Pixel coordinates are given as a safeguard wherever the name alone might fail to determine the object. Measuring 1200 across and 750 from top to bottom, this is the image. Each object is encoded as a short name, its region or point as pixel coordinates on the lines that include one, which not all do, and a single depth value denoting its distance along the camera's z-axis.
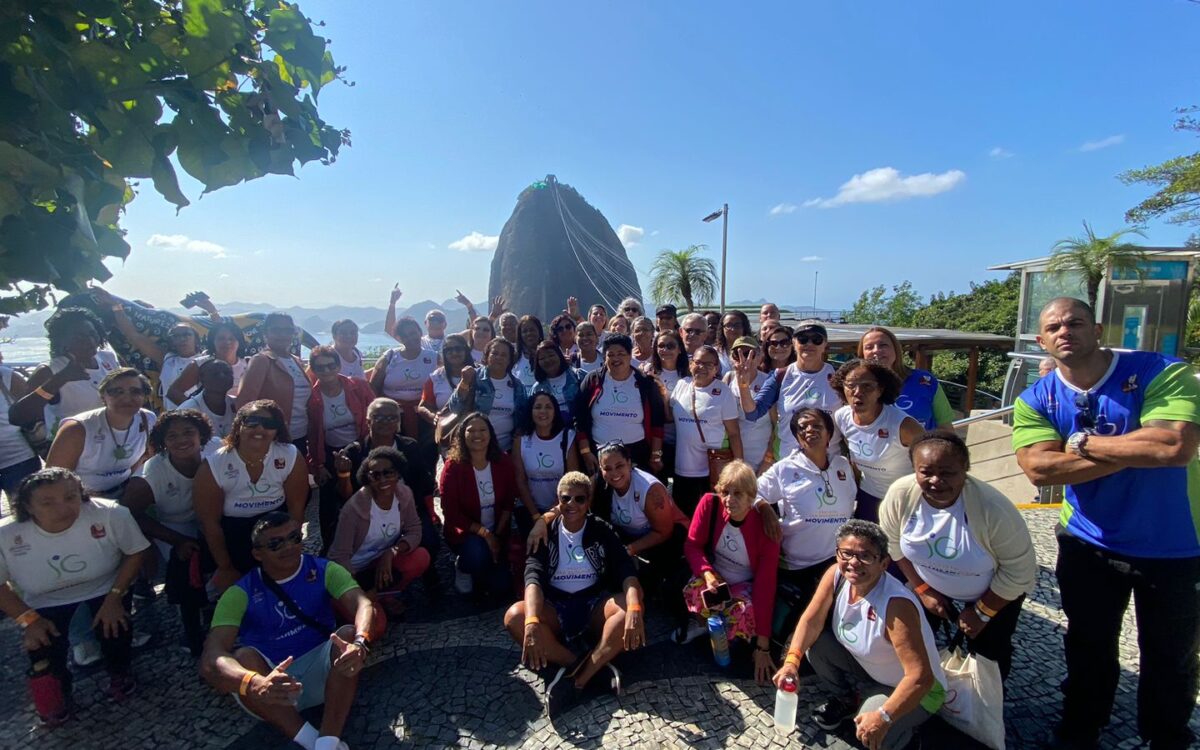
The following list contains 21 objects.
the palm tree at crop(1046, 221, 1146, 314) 10.94
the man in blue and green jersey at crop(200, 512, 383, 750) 2.85
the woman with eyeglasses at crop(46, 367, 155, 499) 3.74
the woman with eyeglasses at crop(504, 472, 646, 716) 3.35
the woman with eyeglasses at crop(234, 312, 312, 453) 4.62
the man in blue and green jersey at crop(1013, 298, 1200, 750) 2.46
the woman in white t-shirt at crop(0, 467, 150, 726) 3.11
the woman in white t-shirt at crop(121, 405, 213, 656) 3.77
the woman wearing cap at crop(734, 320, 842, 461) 4.35
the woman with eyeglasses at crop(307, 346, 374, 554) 4.79
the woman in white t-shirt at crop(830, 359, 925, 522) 3.59
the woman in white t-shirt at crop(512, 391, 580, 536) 4.69
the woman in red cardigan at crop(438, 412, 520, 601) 4.41
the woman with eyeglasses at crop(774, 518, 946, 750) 2.67
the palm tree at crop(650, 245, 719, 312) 21.88
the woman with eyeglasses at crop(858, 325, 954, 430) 3.78
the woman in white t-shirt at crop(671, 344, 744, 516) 4.54
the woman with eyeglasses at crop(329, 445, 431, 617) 4.05
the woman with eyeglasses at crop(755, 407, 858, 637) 3.68
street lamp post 18.41
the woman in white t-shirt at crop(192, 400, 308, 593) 3.75
